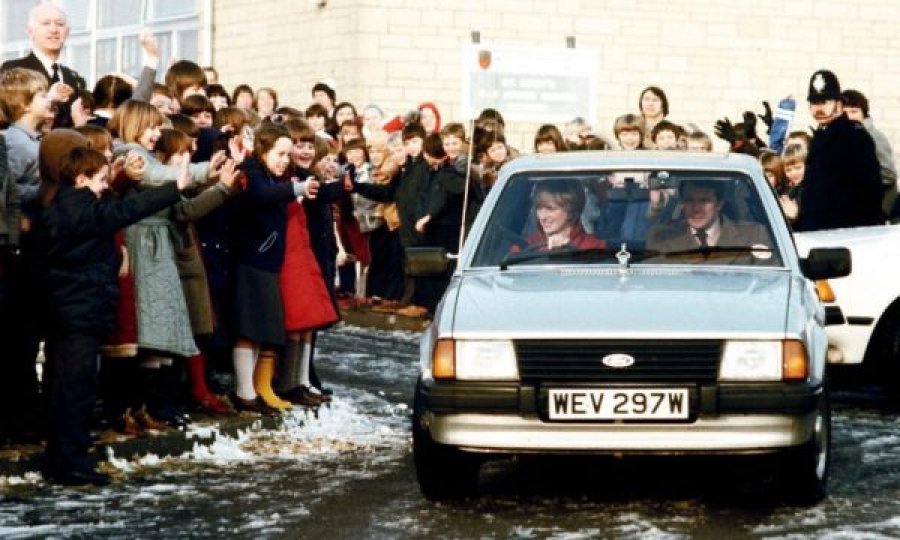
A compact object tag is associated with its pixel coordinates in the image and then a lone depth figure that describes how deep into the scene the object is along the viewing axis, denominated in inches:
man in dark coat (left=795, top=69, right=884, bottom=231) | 604.7
